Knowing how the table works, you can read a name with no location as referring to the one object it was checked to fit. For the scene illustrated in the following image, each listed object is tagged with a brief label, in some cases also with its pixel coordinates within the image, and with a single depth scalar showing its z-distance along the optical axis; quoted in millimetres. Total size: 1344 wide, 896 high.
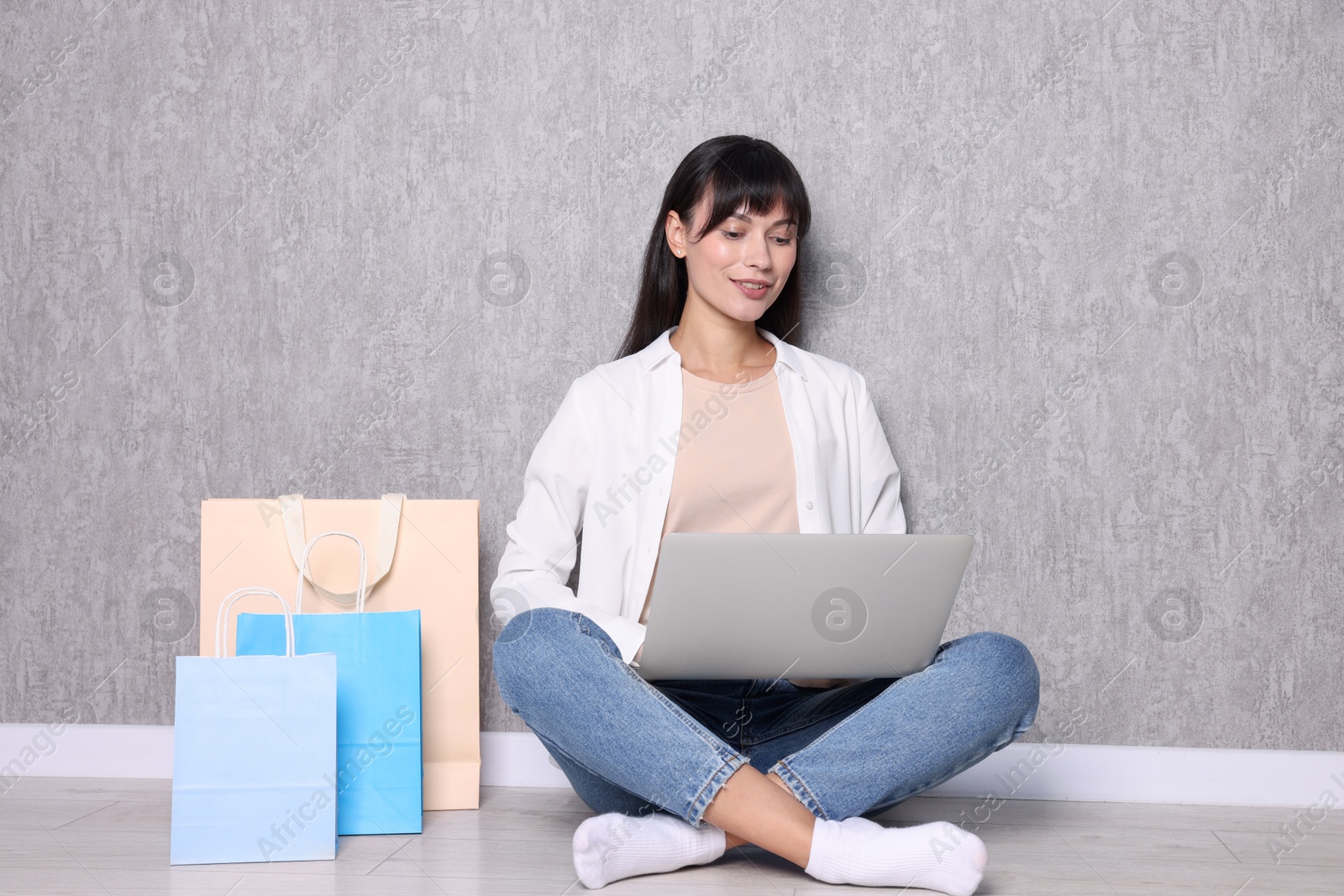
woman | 1409
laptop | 1344
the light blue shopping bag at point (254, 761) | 1548
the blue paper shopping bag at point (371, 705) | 1729
